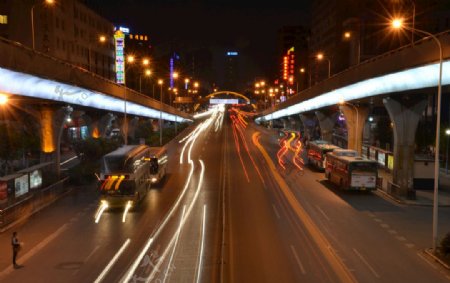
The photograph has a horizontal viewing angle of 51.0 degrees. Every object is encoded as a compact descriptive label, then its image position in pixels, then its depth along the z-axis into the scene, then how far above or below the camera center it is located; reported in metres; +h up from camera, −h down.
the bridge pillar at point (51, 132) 46.75 -0.92
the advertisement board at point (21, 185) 33.53 -4.60
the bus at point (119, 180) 33.56 -4.08
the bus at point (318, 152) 54.59 -3.24
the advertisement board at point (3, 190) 31.60 -4.56
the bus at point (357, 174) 40.94 -4.22
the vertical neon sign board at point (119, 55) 94.99 +14.13
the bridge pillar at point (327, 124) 84.50 +0.19
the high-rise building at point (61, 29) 85.19 +18.83
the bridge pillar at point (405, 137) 41.84 -1.01
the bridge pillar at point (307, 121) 106.75 +0.80
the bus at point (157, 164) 44.41 -3.97
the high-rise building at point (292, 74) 176.25 +19.66
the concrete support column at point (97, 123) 70.56 +0.01
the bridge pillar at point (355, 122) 61.47 +0.45
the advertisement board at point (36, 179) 36.72 -4.51
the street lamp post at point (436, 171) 23.95 -2.40
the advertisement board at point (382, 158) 56.53 -4.00
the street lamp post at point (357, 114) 59.92 +1.47
